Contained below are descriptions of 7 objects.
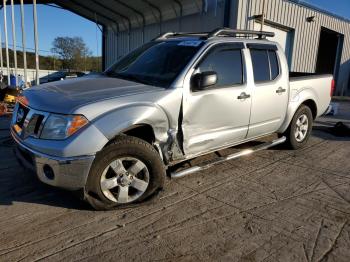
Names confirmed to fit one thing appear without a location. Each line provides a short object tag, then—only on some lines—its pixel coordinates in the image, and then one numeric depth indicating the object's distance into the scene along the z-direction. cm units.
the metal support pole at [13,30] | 1417
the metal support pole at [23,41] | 1380
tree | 5072
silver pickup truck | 320
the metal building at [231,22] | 1309
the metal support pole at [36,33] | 1308
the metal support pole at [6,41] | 1479
